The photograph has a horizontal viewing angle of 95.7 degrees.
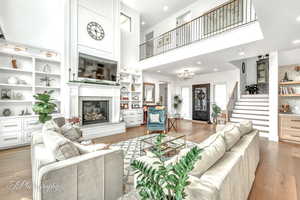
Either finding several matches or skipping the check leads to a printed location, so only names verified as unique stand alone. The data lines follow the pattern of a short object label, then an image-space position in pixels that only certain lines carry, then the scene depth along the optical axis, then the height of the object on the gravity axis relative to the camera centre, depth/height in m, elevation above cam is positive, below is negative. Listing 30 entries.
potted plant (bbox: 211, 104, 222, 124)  6.48 -0.58
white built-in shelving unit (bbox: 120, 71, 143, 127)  6.16 +0.13
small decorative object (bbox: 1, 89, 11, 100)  3.62 +0.16
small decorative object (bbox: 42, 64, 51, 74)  4.19 +0.98
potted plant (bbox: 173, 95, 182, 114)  8.84 -0.14
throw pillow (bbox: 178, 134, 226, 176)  1.14 -0.51
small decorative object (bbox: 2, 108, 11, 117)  3.63 -0.33
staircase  4.88 -0.45
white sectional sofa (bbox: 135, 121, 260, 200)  0.94 -0.63
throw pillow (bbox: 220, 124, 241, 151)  1.70 -0.48
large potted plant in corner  3.25 -0.17
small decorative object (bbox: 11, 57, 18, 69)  3.69 +1.00
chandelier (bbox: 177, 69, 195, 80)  5.62 +1.08
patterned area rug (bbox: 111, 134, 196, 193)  2.08 -1.24
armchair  4.94 -0.72
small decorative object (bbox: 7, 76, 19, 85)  3.64 +0.53
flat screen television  4.61 +1.13
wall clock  4.78 +2.50
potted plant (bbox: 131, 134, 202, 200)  0.70 -0.42
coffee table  2.73 -1.04
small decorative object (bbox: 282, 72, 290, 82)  4.40 +0.72
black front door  7.66 -0.12
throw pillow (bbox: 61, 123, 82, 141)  2.70 -0.66
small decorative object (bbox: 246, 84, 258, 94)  6.98 +0.57
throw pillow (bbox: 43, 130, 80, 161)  1.40 -0.51
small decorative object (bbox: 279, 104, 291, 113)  4.36 -0.28
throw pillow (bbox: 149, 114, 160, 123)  5.07 -0.68
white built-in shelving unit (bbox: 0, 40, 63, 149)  3.52 +0.40
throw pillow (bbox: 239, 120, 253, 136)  2.33 -0.50
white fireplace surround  4.35 -0.10
